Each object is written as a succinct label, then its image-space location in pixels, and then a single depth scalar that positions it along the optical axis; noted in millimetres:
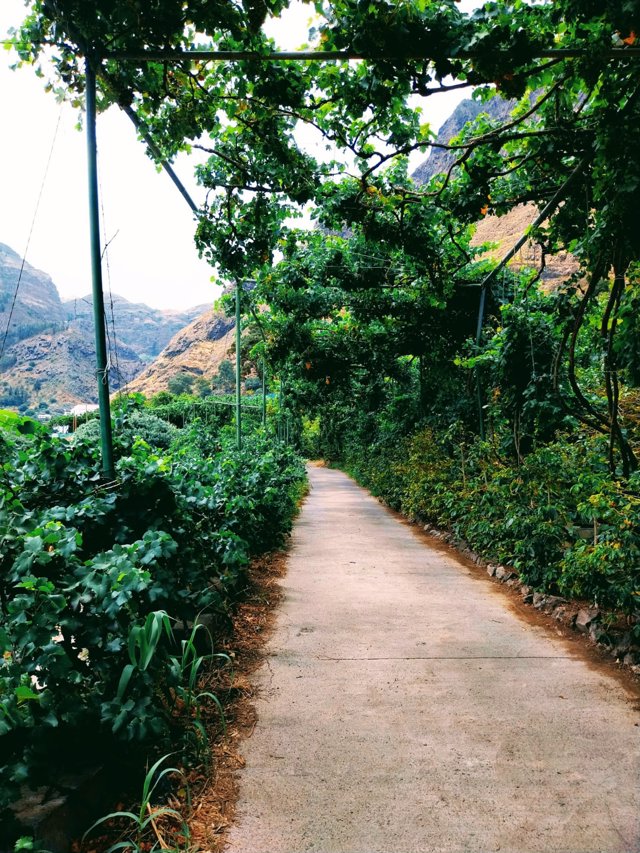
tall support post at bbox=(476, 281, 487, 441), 8237
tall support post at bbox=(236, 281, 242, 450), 7255
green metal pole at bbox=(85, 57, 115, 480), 2848
